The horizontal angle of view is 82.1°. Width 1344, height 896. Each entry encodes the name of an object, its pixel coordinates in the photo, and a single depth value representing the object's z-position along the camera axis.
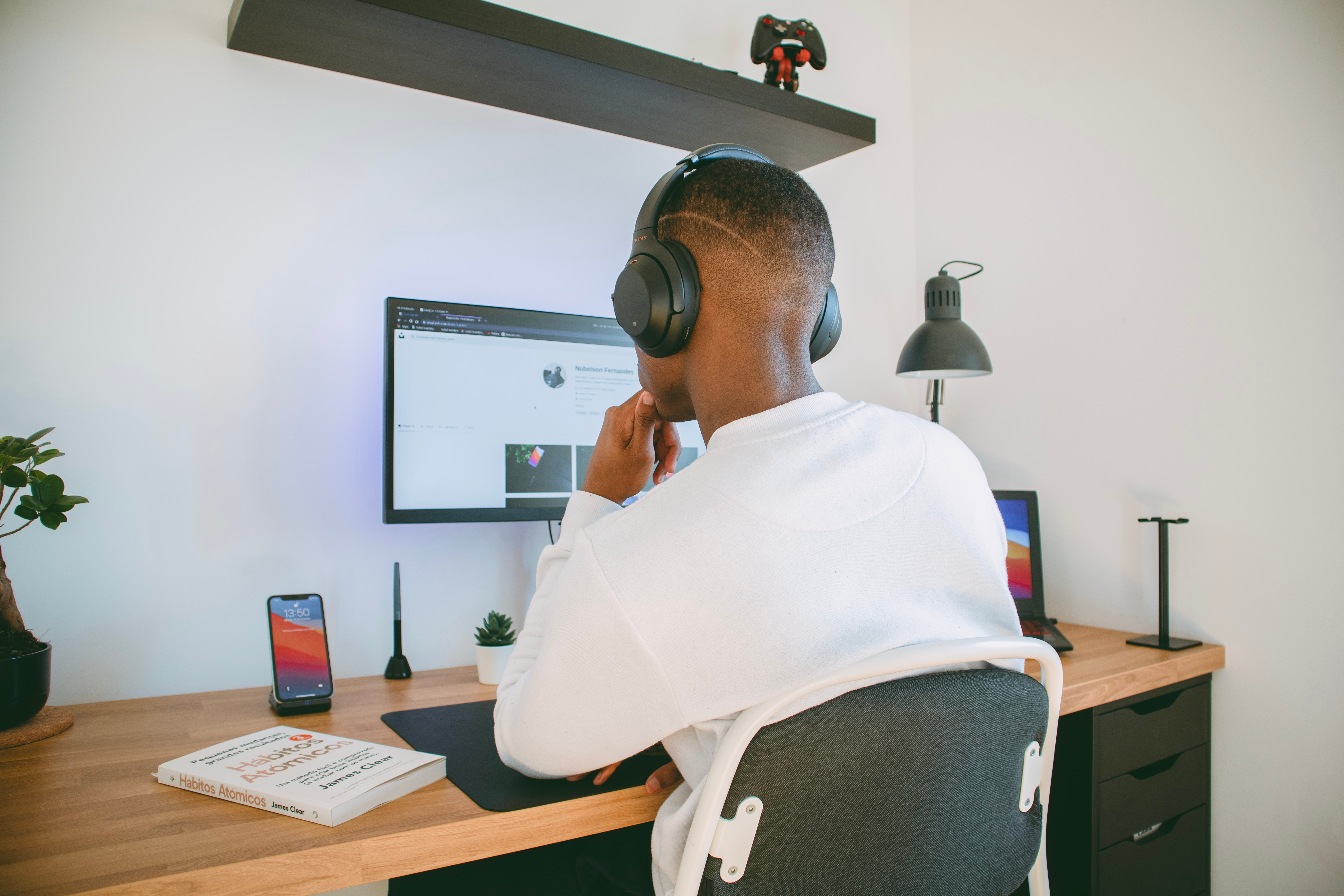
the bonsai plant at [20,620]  0.97
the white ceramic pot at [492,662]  1.31
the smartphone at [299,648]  1.14
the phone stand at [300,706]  1.12
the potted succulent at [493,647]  1.31
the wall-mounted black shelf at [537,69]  1.18
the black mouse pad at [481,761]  0.82
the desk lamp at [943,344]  1.67
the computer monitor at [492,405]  1.31
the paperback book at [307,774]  0.76
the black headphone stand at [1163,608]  1.50
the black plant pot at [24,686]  0.96
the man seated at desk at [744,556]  0.66
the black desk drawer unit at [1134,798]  1.29
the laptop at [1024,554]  1.63
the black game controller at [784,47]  1.66
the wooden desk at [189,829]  0.65
